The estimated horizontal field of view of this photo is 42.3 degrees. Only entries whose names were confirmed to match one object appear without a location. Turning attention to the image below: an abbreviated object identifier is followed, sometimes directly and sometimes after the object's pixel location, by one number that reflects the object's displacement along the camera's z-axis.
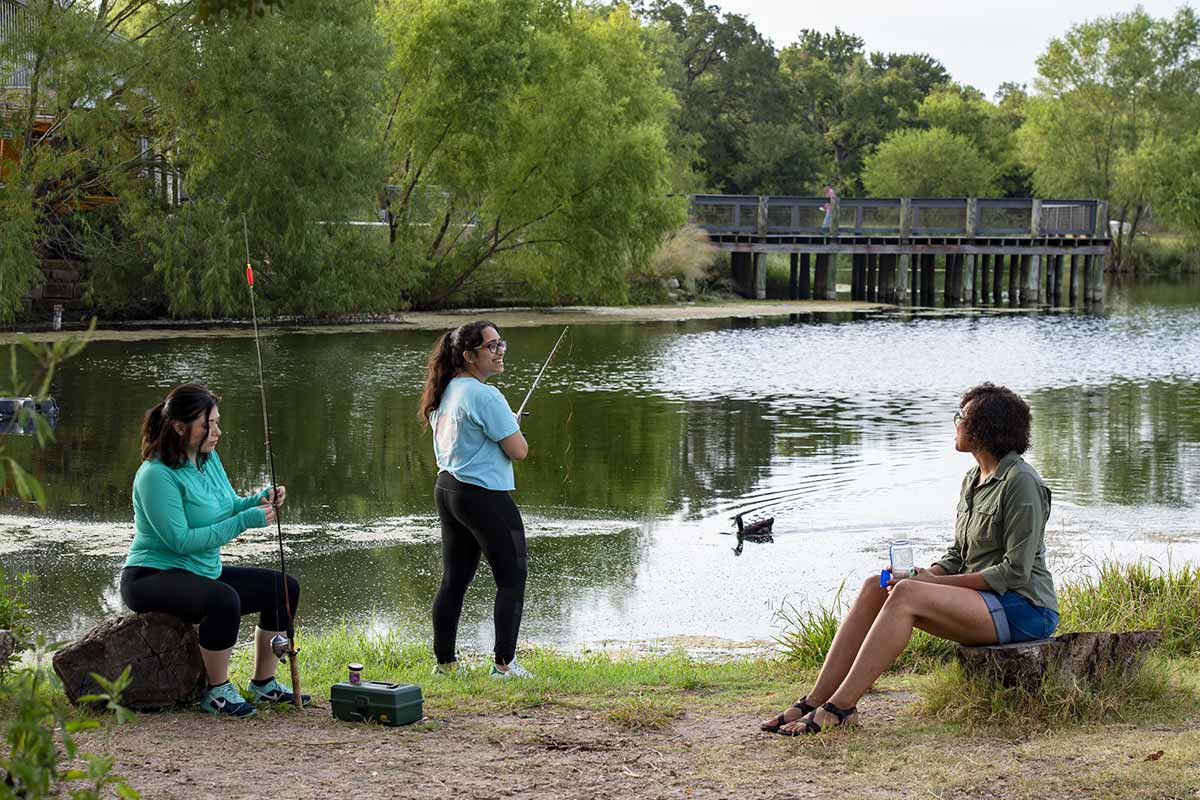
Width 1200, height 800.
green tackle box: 5.37
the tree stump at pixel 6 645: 5.62
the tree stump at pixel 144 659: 5.39
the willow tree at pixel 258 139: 27.17
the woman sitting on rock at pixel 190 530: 5.50
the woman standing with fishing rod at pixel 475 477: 6.23
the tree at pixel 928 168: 69.38
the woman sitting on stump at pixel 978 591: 5.19
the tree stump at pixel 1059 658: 5.22
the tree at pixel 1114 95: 64.25
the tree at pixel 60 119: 26.03
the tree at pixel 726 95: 64.88
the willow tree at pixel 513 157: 34.06
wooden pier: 47.56
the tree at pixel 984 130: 73.31
